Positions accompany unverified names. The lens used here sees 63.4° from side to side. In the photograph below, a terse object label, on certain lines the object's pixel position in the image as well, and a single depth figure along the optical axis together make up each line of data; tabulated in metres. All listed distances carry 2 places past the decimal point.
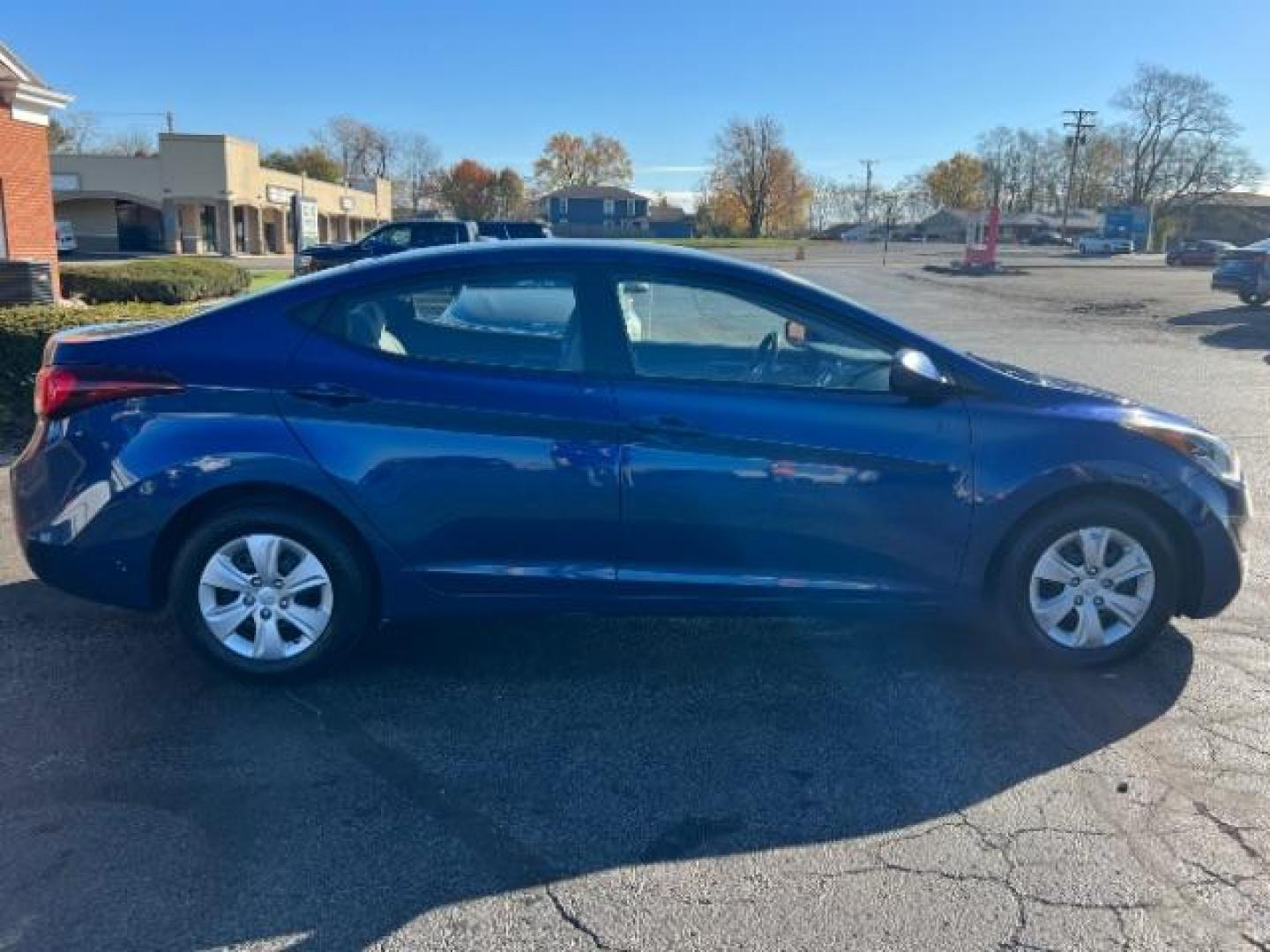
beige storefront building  53.72
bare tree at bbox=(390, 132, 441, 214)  118.38
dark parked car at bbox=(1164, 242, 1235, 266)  57.62
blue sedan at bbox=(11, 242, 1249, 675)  3.79
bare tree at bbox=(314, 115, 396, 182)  115.81
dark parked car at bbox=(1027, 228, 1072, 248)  110.14
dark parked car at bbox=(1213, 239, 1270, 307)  24.27
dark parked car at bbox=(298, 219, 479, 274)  23.48
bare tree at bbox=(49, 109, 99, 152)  78.06
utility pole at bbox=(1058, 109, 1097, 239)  99.12
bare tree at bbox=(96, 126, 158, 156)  93.84
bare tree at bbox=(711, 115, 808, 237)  105.75
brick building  17.98
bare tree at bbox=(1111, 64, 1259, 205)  101.88
